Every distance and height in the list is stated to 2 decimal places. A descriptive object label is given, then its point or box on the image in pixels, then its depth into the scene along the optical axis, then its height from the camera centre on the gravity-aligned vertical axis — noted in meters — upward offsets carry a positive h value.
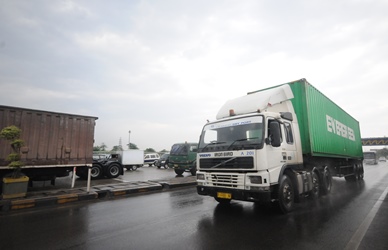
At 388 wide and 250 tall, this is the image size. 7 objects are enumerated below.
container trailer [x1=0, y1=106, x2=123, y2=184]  8.62 +0.70
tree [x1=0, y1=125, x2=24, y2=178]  7.09 +0.47
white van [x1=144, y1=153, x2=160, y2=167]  28.63 -0.28
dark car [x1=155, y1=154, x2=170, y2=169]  23.90 -0.65
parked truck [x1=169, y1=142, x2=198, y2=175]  14.05 -0.13
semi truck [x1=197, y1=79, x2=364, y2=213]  5.03 +0.19
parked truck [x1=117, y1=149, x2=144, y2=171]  21.05 -0.14
